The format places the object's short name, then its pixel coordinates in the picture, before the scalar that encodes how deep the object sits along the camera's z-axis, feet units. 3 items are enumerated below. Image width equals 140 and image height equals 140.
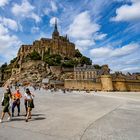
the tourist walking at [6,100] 14.10
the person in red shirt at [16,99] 16.51
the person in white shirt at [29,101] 14.65
